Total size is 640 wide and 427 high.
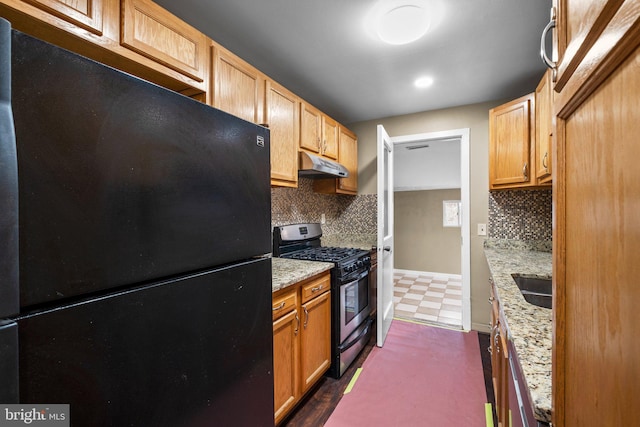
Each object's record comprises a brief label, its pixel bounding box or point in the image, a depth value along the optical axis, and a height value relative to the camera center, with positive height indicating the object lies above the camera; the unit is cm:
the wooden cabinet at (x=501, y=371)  116 -74
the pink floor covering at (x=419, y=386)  172 -124
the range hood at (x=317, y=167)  225 +41
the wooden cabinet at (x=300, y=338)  158 -79
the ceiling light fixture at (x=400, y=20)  144 +107
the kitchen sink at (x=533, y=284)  175 -44
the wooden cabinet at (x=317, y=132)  235 +76
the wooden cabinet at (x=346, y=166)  299 +55
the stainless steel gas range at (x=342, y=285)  212 -58
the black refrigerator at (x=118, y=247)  49 -7
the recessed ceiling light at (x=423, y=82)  233 +114
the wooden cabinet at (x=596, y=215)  33 +0
